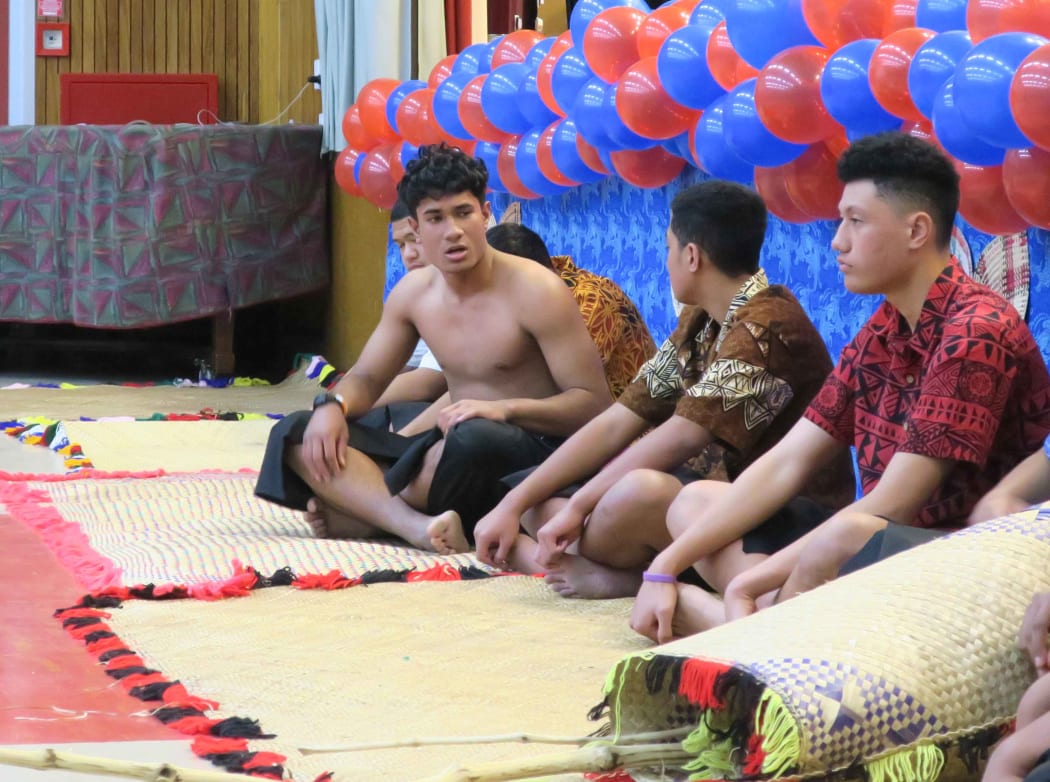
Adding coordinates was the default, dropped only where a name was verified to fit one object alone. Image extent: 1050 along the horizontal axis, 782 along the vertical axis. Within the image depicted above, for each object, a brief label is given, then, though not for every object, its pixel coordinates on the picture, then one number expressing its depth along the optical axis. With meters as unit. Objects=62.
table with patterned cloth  14.23
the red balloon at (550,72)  8.65
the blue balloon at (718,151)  6.79
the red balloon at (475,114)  9.59
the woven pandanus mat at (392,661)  4.28
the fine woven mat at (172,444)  9.77
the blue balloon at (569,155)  8.60
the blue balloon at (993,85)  4.87
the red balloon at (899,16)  5.77
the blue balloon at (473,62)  10.07
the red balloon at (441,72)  10.68
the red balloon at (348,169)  12.35
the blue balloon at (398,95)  11.17
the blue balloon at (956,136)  5.05
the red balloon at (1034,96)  4.67
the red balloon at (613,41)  7.85
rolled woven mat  3.37
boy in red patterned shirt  4.57
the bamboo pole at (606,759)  3.48
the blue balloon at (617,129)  7.73
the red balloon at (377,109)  11.59
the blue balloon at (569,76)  8.19
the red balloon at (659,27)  7.57
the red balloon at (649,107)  7.35
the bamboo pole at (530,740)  3.44
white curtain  13.37
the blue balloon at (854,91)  5.71
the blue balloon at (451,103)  9.96
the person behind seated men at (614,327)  7.49
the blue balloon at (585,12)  8.36
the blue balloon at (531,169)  9.22
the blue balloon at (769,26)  6.31
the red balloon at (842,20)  6.01
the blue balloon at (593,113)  7.85
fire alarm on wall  18.87
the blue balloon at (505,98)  9.20
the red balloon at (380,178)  11.59
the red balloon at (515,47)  9.60
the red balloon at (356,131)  11.95
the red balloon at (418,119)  10.54
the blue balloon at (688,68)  6.99
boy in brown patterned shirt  5.70
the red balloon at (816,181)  6.43
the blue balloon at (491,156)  9.97
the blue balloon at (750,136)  6.40
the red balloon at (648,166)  8.16
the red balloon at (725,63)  6.71
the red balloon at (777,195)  6.71
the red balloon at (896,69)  5.45
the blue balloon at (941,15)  5.45
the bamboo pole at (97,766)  3.21
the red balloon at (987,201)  5.31
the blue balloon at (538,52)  9.04
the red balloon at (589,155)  8.44
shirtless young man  6.94
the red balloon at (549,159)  8.95
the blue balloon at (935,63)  5.22
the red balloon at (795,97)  6.09
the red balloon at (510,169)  9.61
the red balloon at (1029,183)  4.97
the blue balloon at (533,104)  8.96
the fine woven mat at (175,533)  6.54
